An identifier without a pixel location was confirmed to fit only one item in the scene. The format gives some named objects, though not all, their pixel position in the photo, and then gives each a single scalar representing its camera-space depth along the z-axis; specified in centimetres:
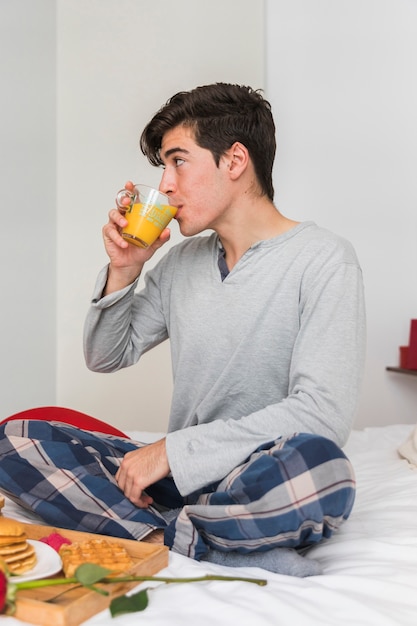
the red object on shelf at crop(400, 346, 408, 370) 306
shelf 293
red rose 78
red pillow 170
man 108
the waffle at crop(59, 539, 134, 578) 93
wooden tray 83
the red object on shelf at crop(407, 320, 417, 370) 299
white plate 90
